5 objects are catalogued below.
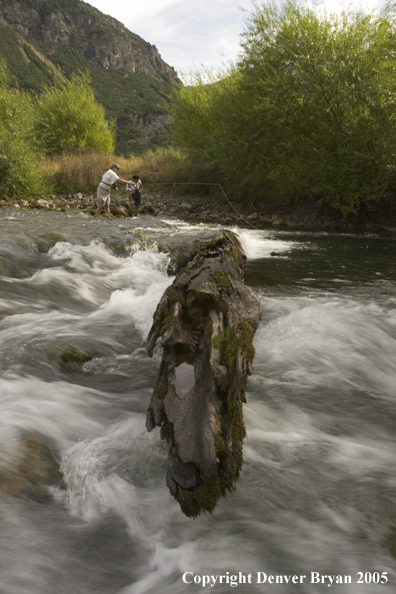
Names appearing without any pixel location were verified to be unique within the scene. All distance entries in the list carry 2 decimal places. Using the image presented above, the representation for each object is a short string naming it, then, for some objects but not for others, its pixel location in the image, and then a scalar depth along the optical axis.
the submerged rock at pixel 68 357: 4.04
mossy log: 2.08
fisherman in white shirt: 15.48
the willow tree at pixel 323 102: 16.27
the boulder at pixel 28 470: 2.42
